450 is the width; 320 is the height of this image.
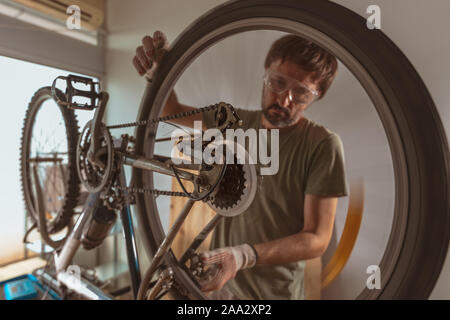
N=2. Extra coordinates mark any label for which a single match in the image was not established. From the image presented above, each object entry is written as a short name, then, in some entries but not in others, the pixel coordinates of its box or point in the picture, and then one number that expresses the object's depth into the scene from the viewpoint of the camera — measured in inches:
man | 23.4
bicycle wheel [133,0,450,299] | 19.5
